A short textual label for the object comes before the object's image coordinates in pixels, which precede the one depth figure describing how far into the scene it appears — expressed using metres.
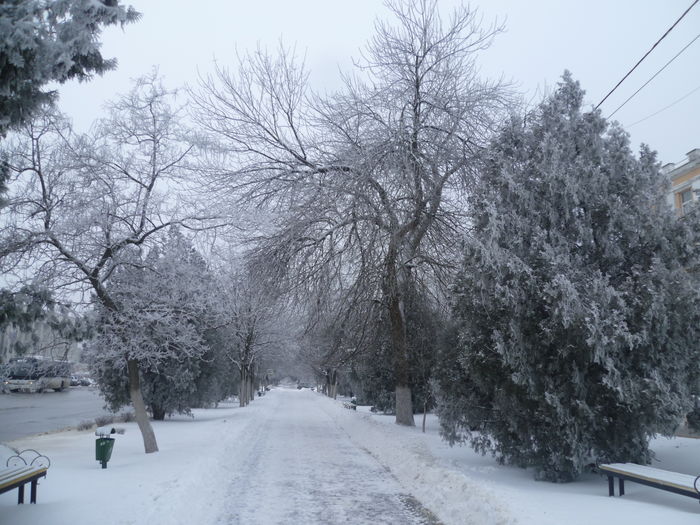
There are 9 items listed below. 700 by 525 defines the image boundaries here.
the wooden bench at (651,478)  6.26
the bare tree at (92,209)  9.77
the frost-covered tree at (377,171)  12.52
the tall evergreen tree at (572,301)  8.06
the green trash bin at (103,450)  9.96
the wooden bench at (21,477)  6.38
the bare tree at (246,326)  14.32
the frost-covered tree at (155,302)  11.10
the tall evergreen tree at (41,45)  4.47
